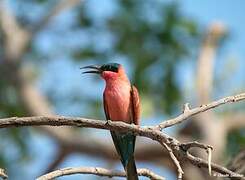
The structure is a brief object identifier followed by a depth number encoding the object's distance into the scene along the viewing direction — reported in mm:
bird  7480
